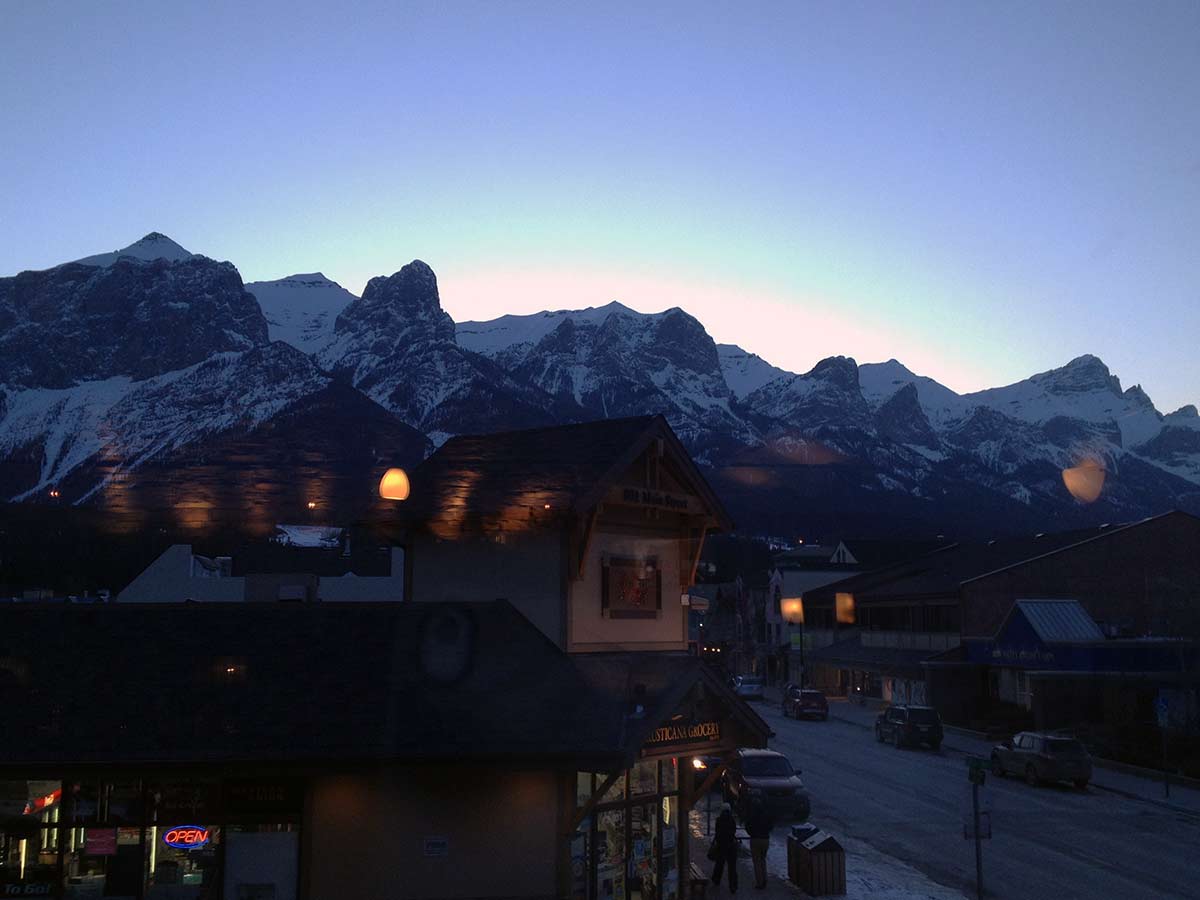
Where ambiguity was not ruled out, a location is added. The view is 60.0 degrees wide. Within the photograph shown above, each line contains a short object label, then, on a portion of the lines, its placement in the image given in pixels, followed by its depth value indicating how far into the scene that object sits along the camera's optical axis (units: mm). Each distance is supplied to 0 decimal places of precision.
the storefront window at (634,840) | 15125
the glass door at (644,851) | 16094
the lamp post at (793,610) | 83394
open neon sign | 14086
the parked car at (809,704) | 54375
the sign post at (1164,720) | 30822
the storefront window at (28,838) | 13758
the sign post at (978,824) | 17406
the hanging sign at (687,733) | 15288
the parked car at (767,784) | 26906
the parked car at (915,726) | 42125
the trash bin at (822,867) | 18922
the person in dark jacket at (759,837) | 19672
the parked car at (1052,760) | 31906
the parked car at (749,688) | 63003
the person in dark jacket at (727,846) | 19094
